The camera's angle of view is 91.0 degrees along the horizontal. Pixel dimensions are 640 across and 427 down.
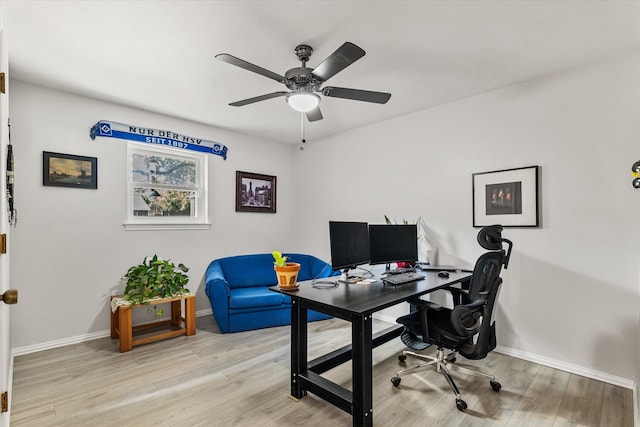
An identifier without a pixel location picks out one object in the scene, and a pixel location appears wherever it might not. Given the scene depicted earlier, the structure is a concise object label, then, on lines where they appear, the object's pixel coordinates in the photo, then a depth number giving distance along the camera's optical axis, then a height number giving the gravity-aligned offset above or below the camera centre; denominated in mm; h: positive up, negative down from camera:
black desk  1897 -789
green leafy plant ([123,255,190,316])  3320 -747
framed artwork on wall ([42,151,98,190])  3207 +459
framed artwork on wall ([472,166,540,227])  2982 +153
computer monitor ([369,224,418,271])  2871 -296
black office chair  2162 -802
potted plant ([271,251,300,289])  2330 -452
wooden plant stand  3119 -1220
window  3828 +331
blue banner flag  3520 +949
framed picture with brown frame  4770 +333
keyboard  2518 -548
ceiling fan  2059 +971
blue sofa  3650 -1003
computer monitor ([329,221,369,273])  2494 -262
